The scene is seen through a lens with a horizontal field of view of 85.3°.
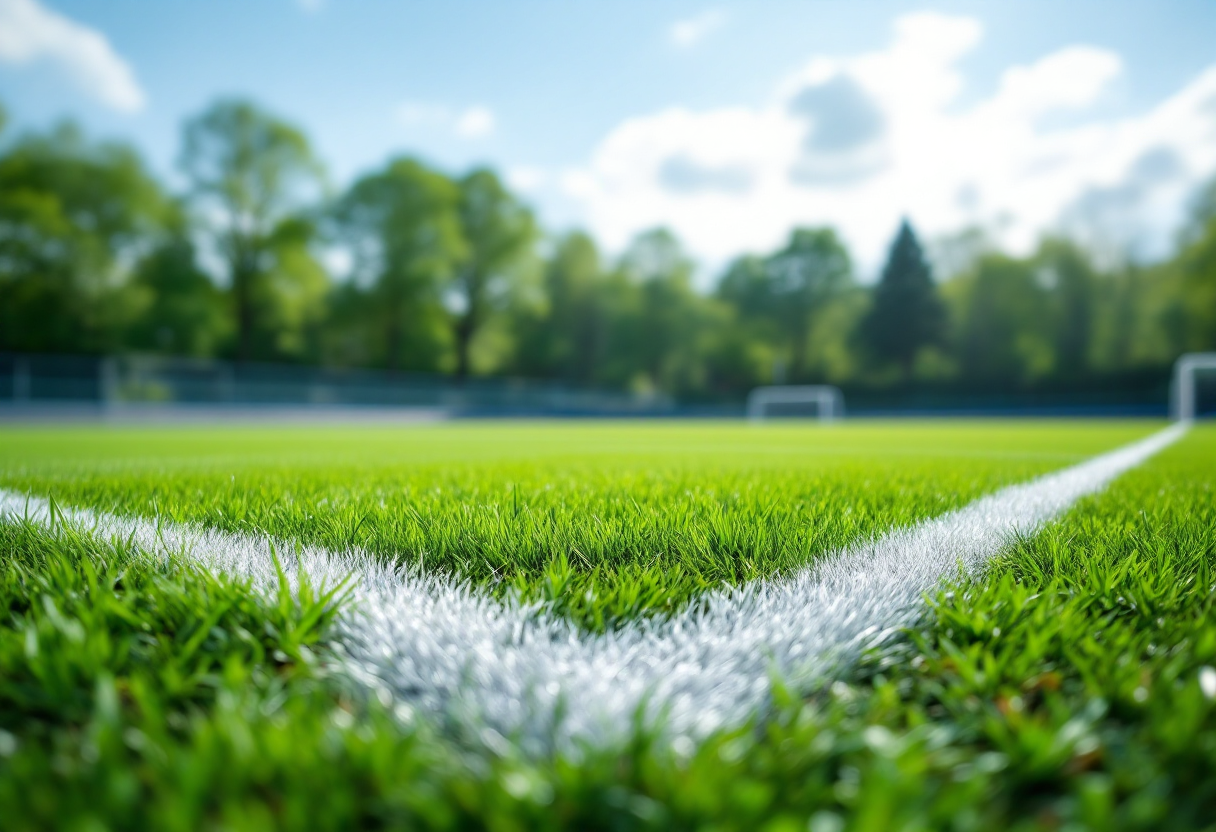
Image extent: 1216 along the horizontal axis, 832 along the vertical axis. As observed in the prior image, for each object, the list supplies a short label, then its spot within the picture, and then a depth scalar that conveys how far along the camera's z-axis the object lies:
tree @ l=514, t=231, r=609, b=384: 44.41
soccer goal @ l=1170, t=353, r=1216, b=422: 21.24
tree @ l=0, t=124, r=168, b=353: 25.67
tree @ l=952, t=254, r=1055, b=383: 40.03
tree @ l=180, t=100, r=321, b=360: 29.41
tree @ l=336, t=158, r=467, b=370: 33.94
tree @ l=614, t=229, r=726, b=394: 44.22
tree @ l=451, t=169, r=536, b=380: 37.03
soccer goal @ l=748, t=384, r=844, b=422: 36.61
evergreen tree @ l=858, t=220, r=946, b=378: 39.97
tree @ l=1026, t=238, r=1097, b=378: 38.91
